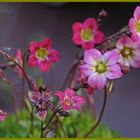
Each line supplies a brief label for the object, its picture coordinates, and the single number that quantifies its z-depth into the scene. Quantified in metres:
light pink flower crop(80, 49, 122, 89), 0.38
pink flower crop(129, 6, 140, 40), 0.38
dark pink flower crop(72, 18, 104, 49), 0.41
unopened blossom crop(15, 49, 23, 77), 0.44
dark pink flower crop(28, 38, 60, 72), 0.40
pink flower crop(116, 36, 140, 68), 0.39
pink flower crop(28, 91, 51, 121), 0.38
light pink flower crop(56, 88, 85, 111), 0.38
